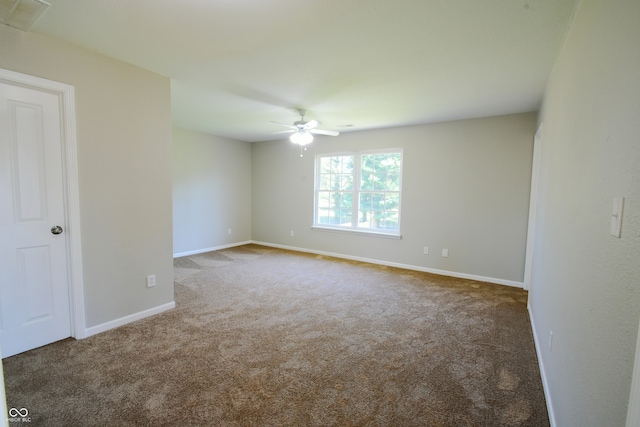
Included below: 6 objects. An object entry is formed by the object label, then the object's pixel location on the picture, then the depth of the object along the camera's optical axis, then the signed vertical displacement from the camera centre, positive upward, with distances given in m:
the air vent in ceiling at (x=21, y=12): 1.80 +1.16
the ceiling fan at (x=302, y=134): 3.81 +0.80
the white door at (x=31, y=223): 2.17 -0.27
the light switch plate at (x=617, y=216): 0.96 -0.06
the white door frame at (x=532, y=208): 3.79 -0.13
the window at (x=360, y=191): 5.17 +0.07
